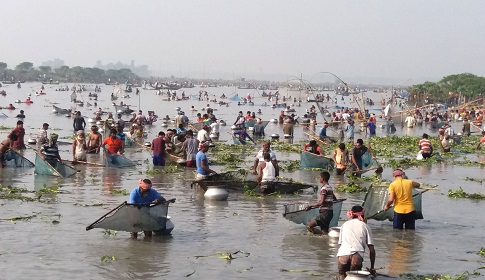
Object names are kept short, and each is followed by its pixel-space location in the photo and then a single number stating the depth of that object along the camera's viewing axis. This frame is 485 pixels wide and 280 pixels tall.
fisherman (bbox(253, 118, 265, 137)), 40.12
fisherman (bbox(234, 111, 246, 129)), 36.31
